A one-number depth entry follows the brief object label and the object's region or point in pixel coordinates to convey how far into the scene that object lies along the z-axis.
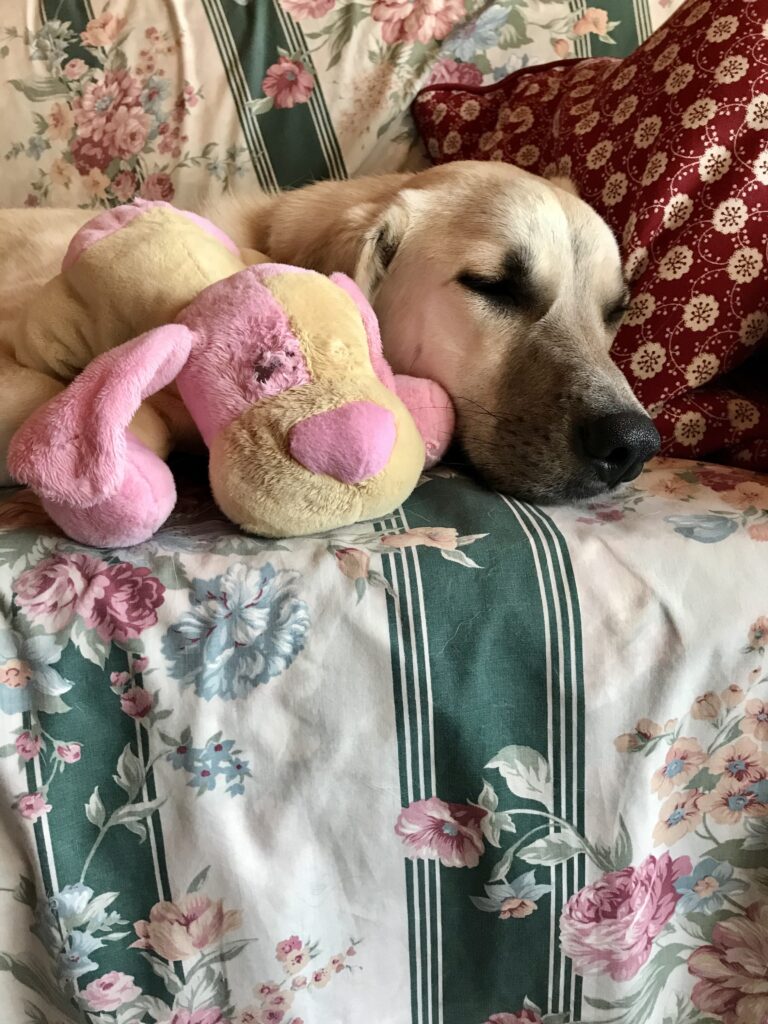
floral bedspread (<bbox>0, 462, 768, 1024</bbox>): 0.69
